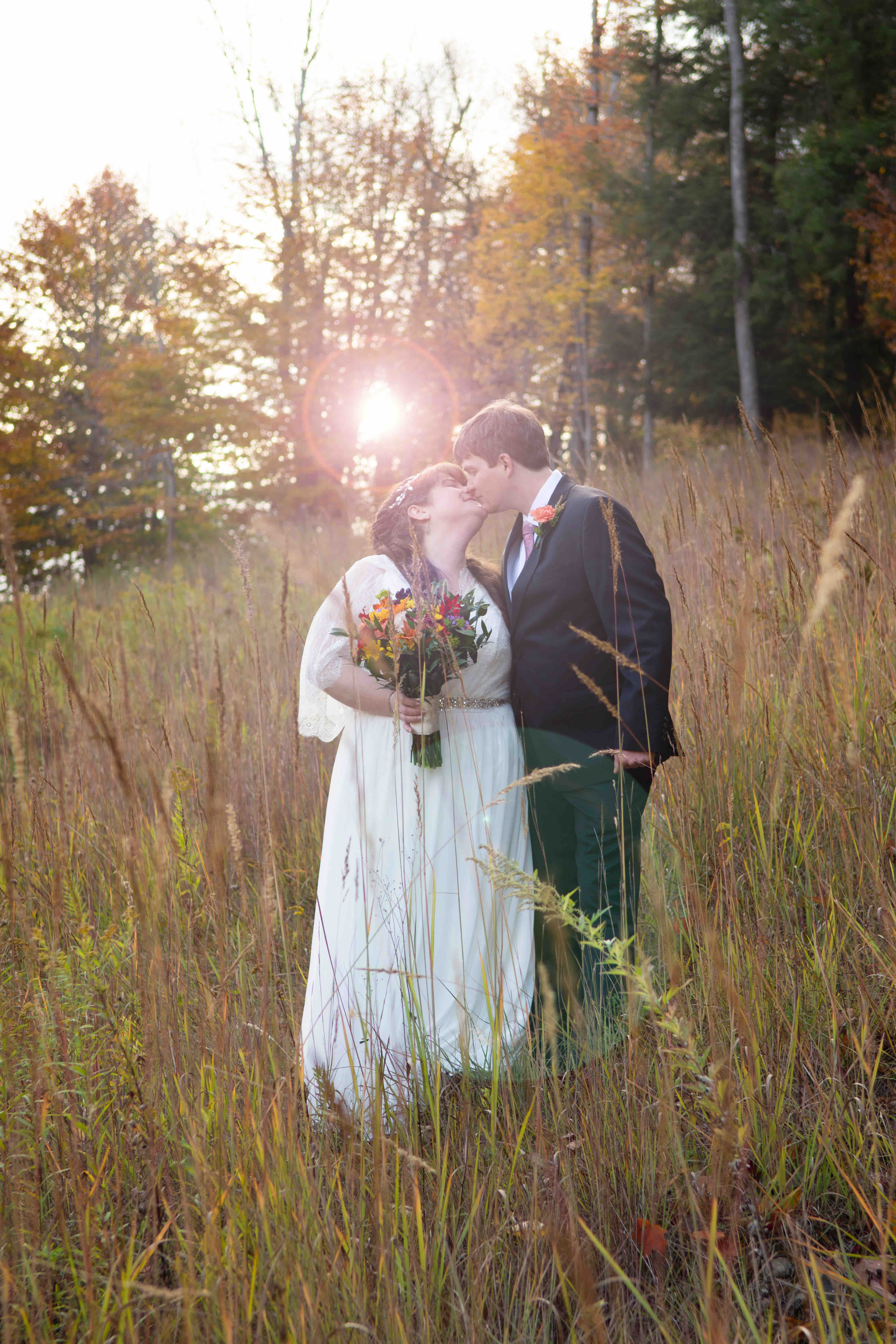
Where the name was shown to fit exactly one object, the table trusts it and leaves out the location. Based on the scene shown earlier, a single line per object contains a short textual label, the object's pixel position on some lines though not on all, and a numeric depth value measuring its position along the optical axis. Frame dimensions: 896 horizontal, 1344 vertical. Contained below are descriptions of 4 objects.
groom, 2.47
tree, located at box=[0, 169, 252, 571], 13.62
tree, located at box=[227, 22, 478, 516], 14.33
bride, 2.35
